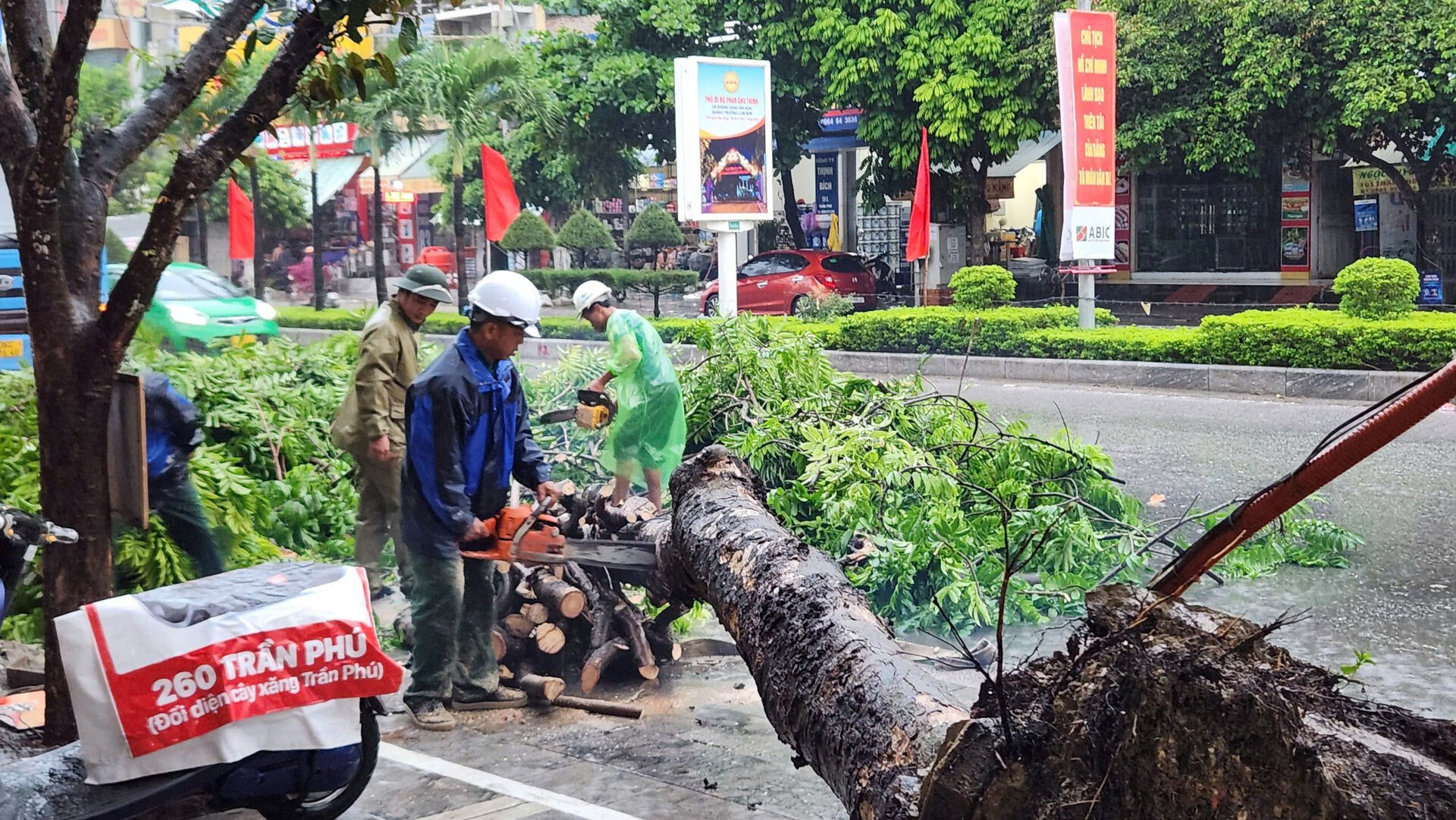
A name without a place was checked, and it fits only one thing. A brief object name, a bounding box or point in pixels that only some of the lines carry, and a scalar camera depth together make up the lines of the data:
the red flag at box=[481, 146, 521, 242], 18.23
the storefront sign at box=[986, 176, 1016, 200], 28.95
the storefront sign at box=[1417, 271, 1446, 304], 20.73
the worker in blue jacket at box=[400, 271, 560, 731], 4.78
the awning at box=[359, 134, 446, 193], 34.94
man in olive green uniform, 6.12
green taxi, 14.65
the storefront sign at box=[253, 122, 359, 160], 30.98
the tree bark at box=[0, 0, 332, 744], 3.60
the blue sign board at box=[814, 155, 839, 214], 31.78
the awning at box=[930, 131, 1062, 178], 27.25
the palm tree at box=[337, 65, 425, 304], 21.91
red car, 23.20
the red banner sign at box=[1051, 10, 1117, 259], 14.98
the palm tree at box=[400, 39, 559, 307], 20.80
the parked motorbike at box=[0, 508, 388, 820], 3.08
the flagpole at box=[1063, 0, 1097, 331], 16.48
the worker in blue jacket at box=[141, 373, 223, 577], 5.16
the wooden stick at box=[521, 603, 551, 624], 5.48
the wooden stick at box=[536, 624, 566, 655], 5.38
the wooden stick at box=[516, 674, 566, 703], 5.05
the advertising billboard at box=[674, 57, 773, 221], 14.95
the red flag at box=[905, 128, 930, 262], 19.27
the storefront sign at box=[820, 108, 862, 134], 29.11
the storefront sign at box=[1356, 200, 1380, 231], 24.14
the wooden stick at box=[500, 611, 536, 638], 5.46
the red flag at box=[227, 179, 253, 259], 20.81
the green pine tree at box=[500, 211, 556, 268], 27.86
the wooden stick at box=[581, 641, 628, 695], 5.20
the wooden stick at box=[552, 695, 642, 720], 4.93
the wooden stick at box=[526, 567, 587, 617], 5.37
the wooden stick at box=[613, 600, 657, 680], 5.34
